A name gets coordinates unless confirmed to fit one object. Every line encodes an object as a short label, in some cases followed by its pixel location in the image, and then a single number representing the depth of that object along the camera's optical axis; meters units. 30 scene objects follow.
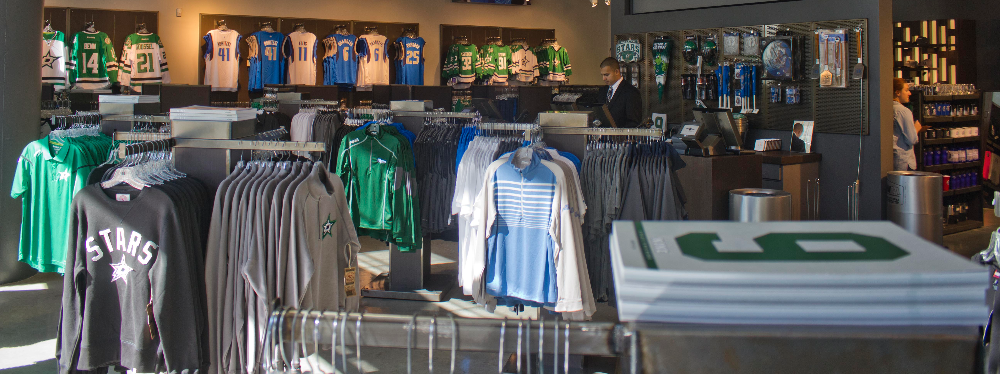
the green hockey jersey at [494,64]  11.89
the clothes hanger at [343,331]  1.03
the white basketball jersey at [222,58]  10.56
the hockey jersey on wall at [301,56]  10.93
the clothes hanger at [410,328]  1.02
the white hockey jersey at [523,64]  12.19
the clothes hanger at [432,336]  1.00
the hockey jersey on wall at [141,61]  10.10
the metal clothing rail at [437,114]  5.24
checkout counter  3.84
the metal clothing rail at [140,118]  4.73
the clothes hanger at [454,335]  0.99
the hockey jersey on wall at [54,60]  9.45
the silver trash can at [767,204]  3.63
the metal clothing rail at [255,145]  2.74
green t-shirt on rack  4.46
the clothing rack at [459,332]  0.97
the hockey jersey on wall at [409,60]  11.46
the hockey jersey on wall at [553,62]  12.20
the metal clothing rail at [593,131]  3.77
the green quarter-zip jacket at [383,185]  4.35
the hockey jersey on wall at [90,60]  9.74
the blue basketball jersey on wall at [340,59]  11.10
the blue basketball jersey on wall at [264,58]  10.76
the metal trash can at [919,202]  6.00
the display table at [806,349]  0.69
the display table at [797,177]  6.14
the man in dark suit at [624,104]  6.66
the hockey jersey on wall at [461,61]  11.84
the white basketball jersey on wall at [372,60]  11.25
